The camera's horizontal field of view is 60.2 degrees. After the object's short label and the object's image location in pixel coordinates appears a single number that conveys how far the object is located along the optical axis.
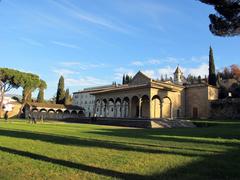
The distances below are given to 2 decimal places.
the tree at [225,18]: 9.52
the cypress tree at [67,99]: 57.26
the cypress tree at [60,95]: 56.17
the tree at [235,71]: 51.76
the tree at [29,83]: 39.83
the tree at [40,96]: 54.24
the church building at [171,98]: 32.05
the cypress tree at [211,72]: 36.96
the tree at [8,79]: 37.36
